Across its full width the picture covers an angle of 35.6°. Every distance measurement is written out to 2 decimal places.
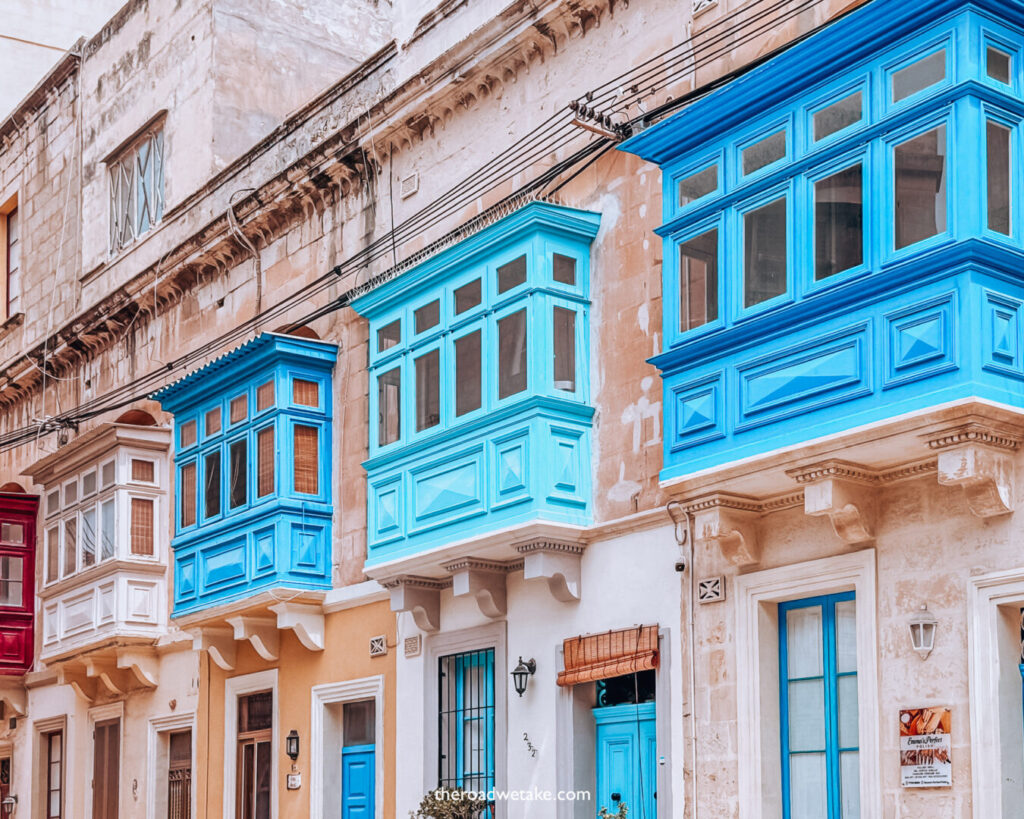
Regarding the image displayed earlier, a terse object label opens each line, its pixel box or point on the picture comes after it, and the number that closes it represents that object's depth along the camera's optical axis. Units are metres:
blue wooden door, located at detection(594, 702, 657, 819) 11.97
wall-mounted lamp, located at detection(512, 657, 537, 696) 12.85
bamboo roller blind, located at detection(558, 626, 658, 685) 11.83
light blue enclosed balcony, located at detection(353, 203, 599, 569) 12.58
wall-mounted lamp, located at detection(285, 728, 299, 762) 15.58
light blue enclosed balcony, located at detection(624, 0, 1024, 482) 9.28
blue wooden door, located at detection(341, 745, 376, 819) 14.96
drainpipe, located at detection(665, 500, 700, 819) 11.34
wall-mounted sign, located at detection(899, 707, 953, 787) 9.48
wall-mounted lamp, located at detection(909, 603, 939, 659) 9.73
